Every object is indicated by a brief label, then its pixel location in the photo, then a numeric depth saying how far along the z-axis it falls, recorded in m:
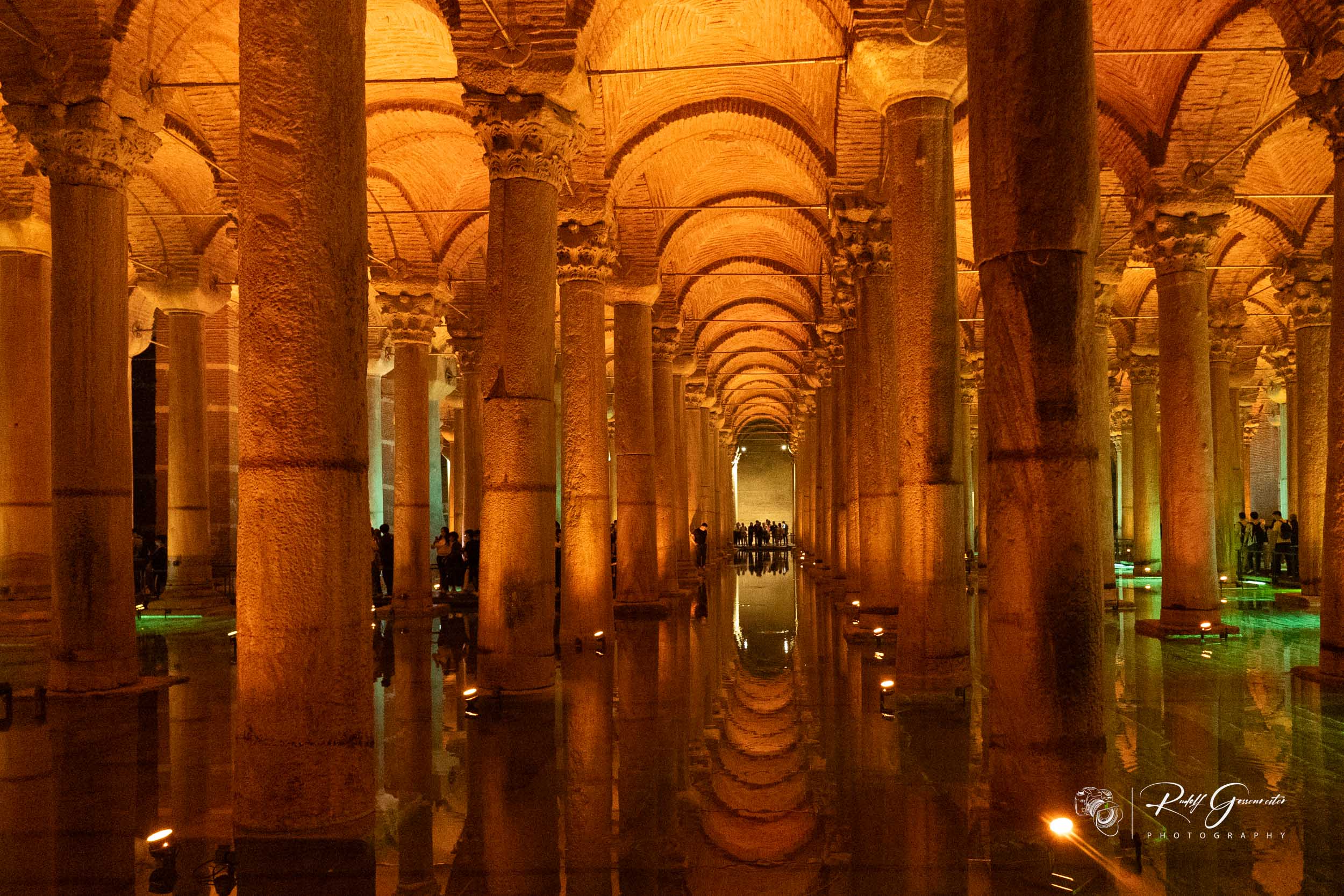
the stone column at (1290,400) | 26.39
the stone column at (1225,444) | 21.41
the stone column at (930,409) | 9.18
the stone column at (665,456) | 20.05
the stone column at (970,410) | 26.31
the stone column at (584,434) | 12.21
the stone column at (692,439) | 29.00
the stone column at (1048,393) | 4.94
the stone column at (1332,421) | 9.48
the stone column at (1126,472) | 32.66
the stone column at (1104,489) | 5.09
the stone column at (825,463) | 24.23
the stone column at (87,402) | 9.56
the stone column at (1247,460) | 37.53
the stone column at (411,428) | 17.39
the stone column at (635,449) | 16.55
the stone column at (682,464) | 24.03
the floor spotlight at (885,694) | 8.47
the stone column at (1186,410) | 13.43
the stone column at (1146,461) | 23.31
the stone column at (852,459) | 15.97
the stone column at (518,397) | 9.63
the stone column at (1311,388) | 17.20
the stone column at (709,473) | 33.22
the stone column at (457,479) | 27.97
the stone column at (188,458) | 17.50
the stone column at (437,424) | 27.30
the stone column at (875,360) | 12.86
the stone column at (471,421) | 21.34
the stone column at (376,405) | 25.39
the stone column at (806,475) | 35.34
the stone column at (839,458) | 19.78
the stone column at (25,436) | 13.39
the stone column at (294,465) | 5.18
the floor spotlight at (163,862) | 4.64
